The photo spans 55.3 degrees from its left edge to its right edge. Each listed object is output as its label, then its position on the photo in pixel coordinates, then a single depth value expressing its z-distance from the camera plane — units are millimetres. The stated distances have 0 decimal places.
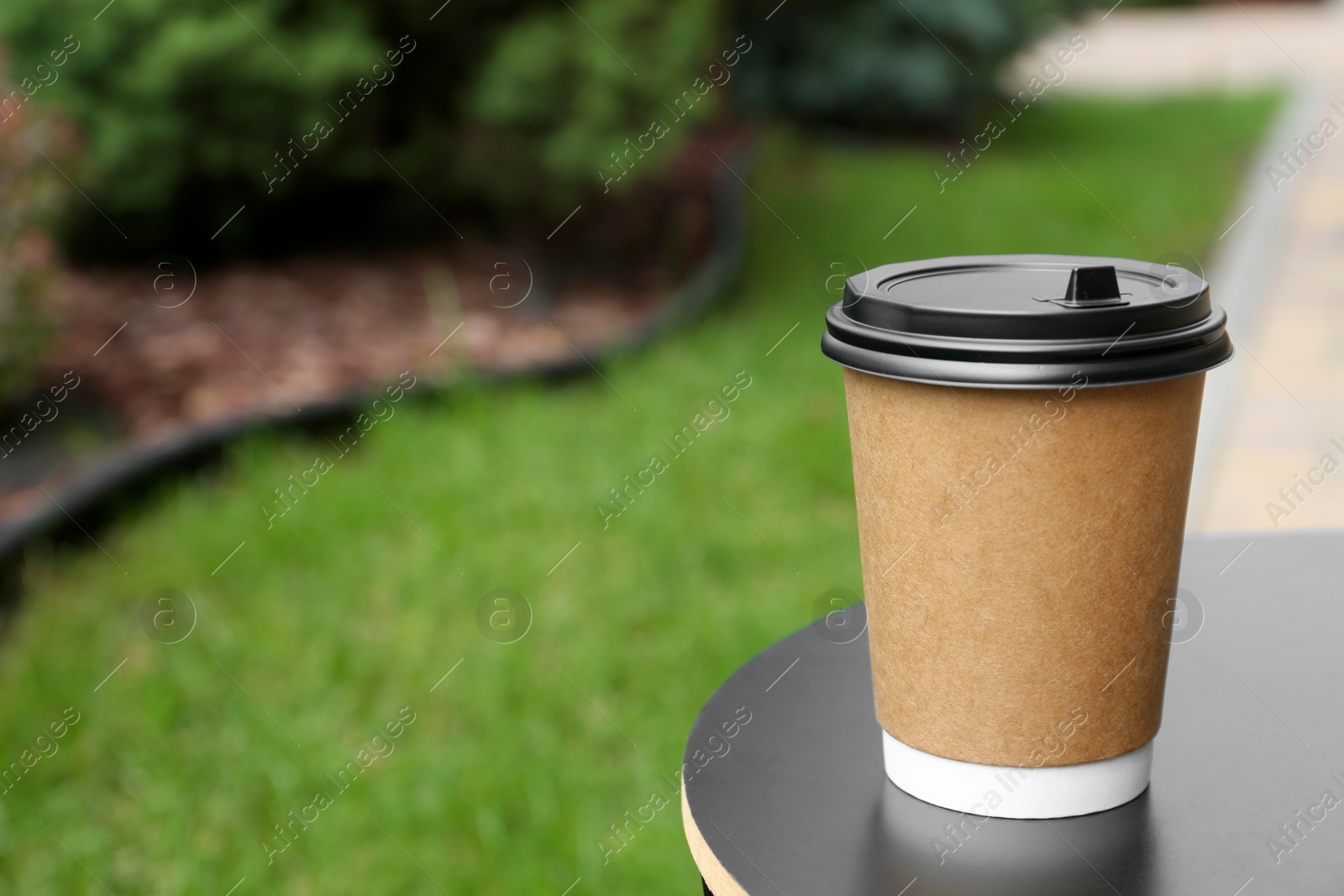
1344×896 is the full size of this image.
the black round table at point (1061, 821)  1005
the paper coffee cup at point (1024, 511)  930
